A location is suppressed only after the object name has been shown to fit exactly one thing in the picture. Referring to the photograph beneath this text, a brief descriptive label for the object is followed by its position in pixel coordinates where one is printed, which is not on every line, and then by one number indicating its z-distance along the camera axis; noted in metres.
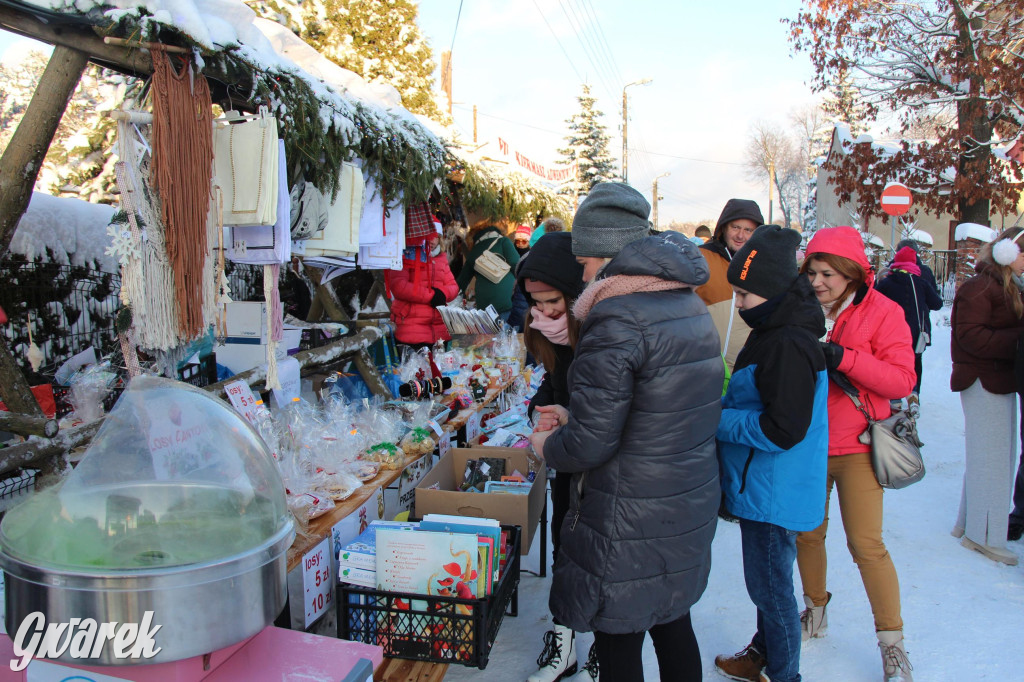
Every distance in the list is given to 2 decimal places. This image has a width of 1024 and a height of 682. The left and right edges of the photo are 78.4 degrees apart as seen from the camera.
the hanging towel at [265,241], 2.80
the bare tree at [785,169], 50.62
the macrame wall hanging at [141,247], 2.23
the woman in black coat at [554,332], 2.43
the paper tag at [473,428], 4.46
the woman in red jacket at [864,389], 2.64
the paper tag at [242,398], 3.01
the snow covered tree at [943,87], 11.73
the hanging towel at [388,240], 4.26
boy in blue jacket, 2.17
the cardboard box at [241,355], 3.59
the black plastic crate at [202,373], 3.30
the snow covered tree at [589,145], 30.05
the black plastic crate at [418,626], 2.04
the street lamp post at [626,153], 26.08
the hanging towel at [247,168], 2.63
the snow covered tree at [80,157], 4.92
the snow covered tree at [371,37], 13.93
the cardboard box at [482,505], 2.67
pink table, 1.24
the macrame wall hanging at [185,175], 2.33
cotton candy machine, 1.17
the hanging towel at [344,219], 3.58
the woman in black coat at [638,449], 1.77
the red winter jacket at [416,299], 5.27
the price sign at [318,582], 2.22
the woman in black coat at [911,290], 6.24
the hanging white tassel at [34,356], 3.47
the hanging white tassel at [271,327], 2.83
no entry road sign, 9.26
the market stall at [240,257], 1.57
